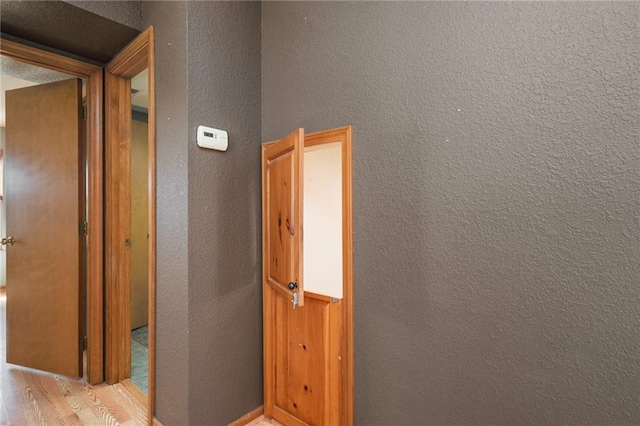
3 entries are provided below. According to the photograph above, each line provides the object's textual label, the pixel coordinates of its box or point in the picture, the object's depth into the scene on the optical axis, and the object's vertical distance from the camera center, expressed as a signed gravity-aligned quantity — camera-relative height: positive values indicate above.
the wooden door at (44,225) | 2.43 -0.09
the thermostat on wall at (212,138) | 1.72 +0.40
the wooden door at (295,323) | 1.57 -0.62
